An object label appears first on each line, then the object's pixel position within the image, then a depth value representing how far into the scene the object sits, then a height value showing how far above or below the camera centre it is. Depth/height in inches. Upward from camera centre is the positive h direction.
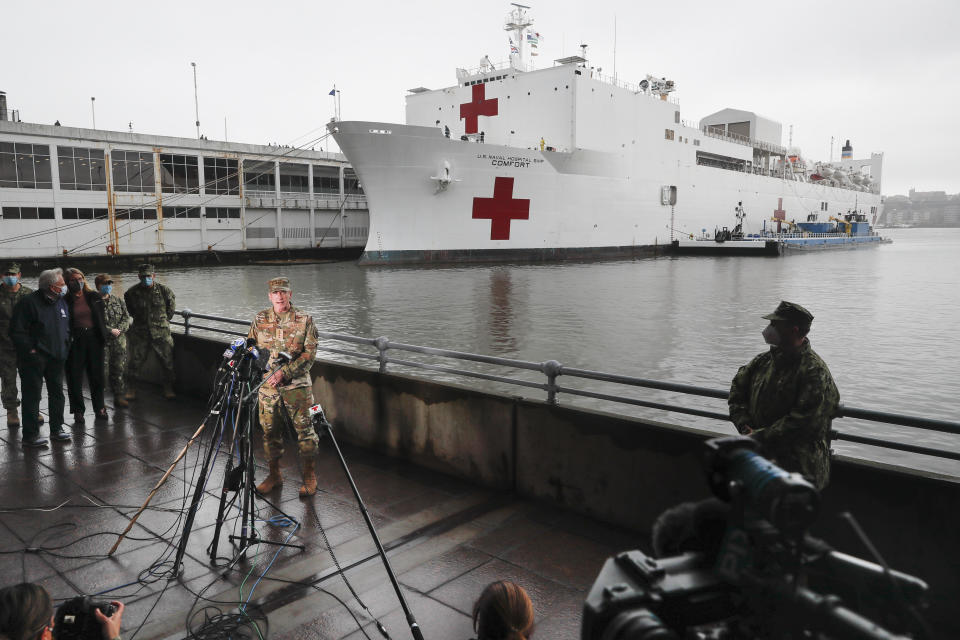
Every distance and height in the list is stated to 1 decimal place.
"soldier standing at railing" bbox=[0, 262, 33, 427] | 229.5 -34.9
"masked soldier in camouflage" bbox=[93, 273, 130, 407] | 262.5 -41.8
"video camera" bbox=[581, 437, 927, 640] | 39.0 -22.0
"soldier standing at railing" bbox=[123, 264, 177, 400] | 277.4 -31.4
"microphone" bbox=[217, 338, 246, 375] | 132.5 -22.2
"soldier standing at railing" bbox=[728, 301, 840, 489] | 111.1 -27.9
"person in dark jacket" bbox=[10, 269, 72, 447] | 210.1 -32.6
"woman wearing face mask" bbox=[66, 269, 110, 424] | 240.2 -35.4
